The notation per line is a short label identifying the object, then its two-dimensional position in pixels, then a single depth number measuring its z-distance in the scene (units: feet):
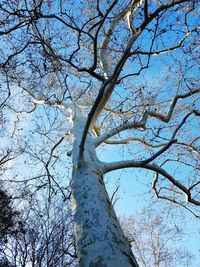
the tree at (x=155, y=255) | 32.76
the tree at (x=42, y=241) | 20.66
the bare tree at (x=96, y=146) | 5.32
